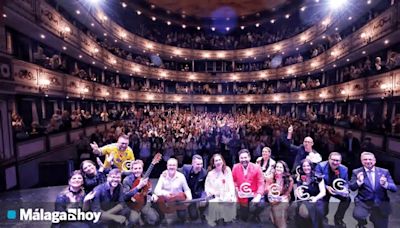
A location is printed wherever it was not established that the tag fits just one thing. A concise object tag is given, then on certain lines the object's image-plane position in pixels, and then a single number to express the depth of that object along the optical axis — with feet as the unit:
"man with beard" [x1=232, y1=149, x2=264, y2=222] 16.01
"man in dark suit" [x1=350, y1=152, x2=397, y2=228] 13.58
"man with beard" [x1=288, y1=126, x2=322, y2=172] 18.65
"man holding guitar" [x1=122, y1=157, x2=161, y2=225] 14.98
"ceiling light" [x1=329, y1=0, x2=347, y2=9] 55.89
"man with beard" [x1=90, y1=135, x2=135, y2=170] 18.81
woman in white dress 16.11
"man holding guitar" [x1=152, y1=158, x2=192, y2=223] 15.96
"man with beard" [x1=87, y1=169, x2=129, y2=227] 13.32
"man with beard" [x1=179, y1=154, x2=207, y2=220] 16.80
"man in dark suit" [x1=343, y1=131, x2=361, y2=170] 29.14
